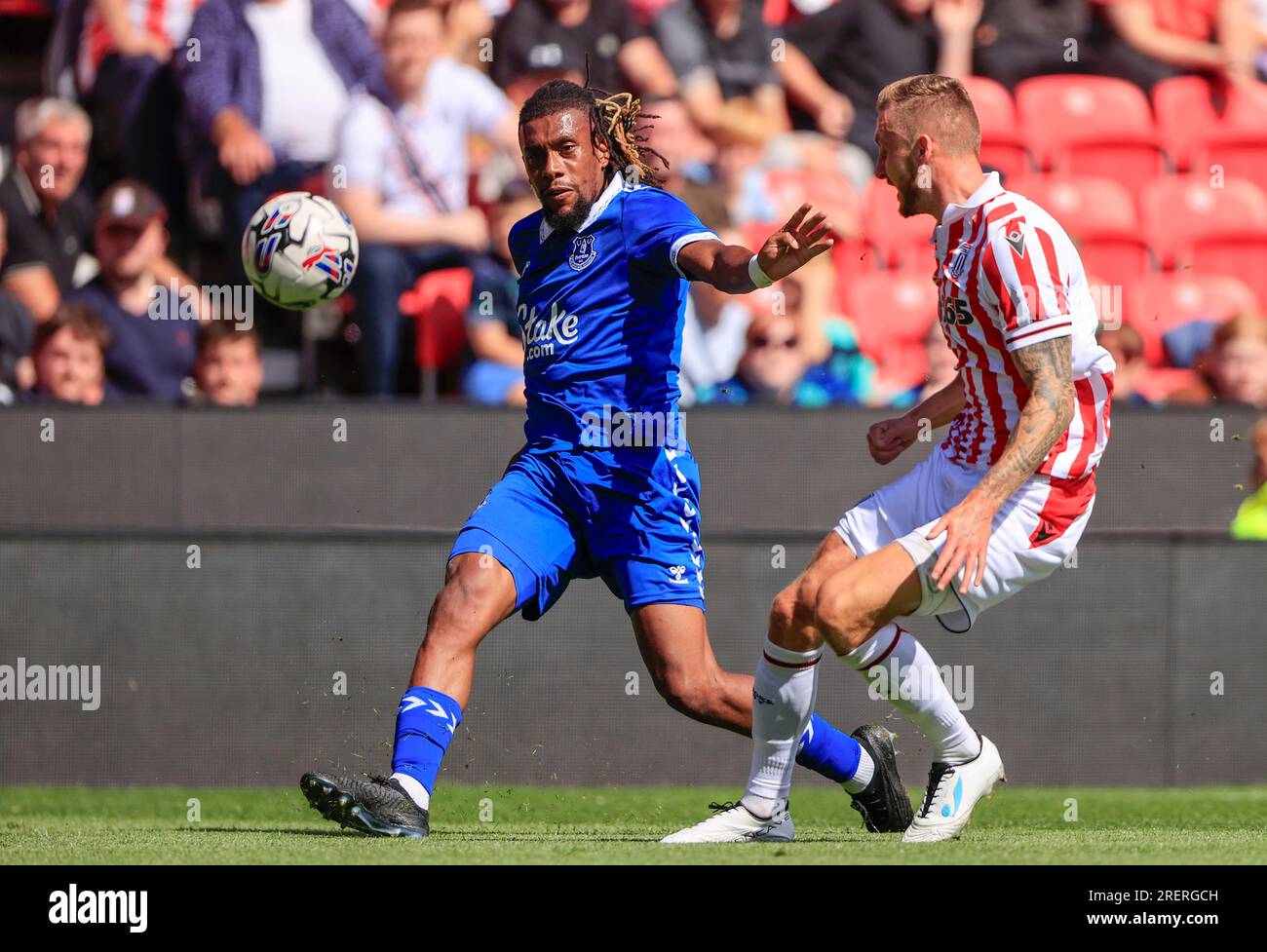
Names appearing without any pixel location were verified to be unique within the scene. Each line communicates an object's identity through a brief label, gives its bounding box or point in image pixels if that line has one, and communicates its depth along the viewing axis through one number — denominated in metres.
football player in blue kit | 5.84
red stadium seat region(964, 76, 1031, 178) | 11.62
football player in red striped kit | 5.13
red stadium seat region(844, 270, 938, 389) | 10.66
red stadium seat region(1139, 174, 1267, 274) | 11.63
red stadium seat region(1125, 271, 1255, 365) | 10.98
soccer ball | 7.03
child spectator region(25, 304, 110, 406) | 9.65
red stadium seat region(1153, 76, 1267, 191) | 11.87
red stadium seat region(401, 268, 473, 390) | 10.01
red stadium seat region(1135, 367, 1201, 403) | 10.60
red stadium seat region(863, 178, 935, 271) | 11.16
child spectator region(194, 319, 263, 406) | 9.68
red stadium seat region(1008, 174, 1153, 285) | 11.44
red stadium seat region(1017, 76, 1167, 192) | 11.79
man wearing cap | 9.73
